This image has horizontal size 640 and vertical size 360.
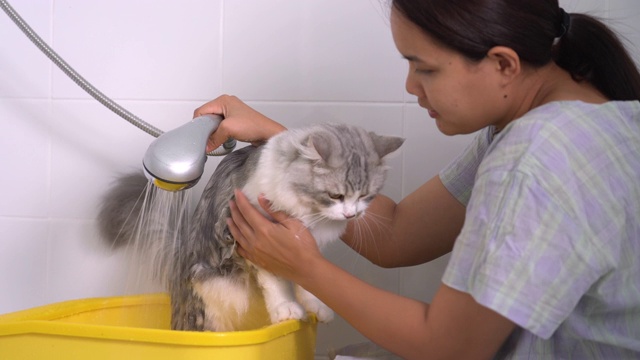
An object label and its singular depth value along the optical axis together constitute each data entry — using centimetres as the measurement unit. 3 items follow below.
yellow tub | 105
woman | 86
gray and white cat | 124
